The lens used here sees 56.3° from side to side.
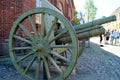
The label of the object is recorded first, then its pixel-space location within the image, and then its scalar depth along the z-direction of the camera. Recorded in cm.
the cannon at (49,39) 215
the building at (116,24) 2601
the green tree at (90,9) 2837
